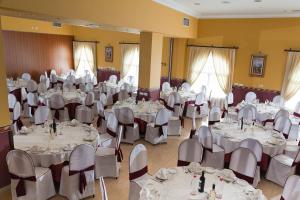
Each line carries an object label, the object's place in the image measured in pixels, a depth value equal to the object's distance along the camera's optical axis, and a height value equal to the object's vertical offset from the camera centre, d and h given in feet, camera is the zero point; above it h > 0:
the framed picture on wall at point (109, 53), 52.40 +2.78
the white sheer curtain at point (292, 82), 34.58 -1.41
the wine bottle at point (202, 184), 12.97 -6.10
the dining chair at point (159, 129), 26.03 -6.66
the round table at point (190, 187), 12.65 -6.44
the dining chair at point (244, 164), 16.22 -6.28
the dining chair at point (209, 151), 20.26 -6.92
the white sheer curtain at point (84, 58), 54.68 +1.66
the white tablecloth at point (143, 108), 27.63 -4.84
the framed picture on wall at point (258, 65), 37.42 +0.89
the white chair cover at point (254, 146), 18.76 -5.81
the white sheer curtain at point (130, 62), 48.82 +0.94
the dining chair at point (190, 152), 17.69 -6.00
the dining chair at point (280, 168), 19.84 -7.92
